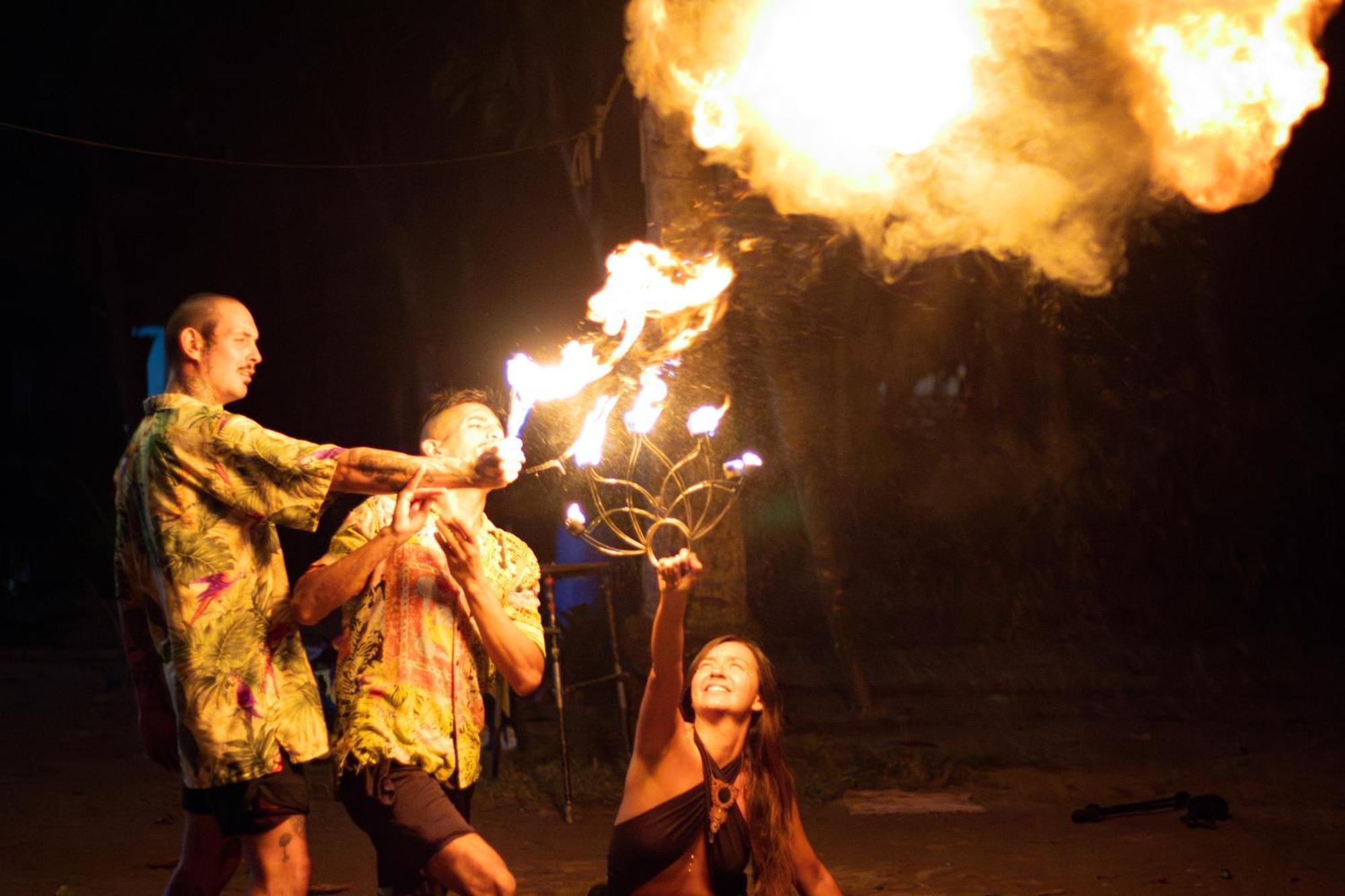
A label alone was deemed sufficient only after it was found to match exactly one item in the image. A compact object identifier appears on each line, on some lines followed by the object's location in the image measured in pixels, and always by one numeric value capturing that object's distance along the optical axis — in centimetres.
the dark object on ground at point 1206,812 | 683
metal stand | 723
